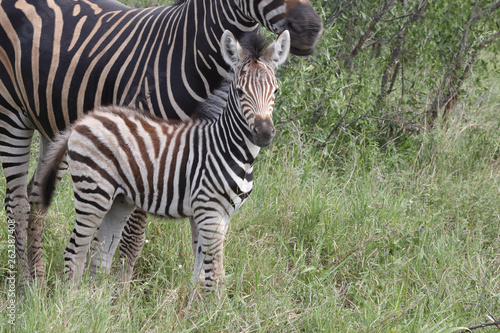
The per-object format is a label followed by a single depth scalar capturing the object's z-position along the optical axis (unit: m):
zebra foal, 7.39
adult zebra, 7.99
